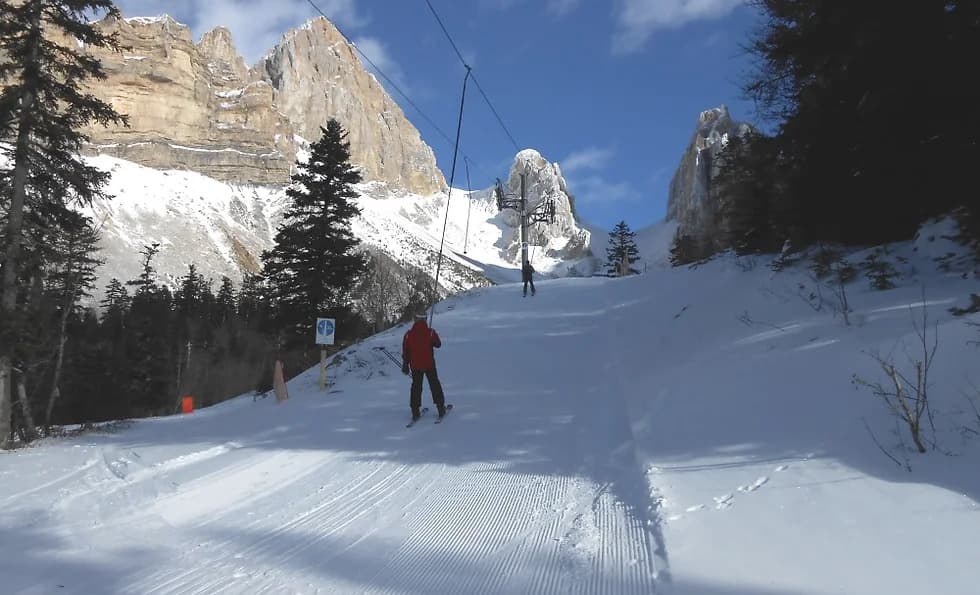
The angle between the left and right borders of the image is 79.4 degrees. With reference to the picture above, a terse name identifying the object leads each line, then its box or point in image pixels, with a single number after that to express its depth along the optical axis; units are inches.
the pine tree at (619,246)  2335.5
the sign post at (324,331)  505.6
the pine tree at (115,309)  1963.6
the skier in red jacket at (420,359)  333.7
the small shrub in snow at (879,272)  330.3
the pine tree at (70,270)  410.9
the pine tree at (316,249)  872.3
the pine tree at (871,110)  332.5
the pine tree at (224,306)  2564.0
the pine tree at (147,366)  1663.4
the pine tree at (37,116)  371.6
